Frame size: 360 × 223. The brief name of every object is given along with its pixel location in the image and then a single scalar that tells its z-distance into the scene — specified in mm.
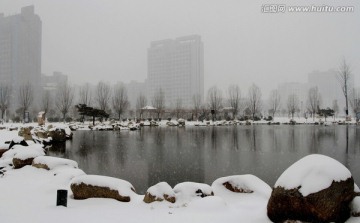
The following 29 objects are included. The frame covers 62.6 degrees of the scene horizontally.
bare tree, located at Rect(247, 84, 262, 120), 71412
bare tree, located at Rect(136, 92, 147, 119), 74419
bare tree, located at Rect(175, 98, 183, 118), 68050
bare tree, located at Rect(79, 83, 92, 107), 66131
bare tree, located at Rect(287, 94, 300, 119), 73006
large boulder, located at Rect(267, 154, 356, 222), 4688
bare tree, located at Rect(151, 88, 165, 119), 63862
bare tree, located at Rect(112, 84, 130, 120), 61553
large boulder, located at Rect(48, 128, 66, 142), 24406
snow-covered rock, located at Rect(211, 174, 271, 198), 7145
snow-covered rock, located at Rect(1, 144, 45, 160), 10746
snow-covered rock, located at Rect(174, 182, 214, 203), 6688
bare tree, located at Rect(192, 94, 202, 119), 68562
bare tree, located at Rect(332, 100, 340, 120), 73725
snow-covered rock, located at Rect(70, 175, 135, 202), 6781
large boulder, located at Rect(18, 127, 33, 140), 17642
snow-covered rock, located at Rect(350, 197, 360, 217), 4941
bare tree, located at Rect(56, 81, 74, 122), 53681
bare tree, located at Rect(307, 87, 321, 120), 68938
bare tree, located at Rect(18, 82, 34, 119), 53531
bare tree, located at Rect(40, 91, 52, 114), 60406
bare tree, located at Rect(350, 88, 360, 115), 57844
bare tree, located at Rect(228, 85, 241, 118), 66312
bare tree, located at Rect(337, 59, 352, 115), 53288
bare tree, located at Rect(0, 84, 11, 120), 49188
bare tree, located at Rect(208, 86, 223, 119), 67044
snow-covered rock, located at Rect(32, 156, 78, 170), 10016
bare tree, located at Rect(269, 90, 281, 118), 76969
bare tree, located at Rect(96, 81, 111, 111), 62188
